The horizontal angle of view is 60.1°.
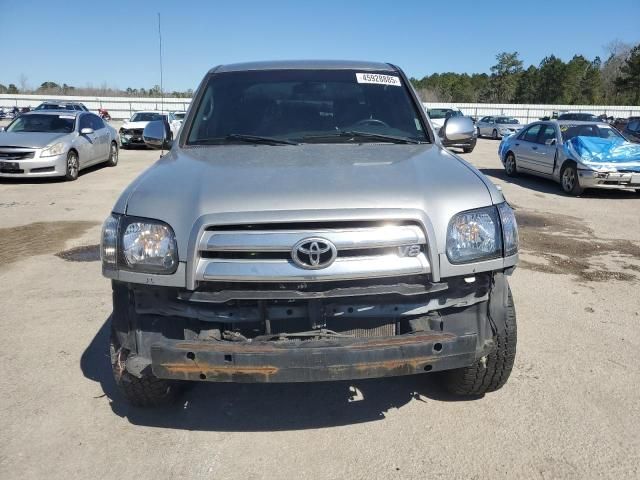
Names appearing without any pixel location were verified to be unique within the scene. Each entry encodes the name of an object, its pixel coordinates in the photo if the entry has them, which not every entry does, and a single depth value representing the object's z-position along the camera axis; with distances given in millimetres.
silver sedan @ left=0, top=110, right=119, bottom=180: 12266
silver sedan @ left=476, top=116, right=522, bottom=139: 32647
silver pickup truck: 2521
